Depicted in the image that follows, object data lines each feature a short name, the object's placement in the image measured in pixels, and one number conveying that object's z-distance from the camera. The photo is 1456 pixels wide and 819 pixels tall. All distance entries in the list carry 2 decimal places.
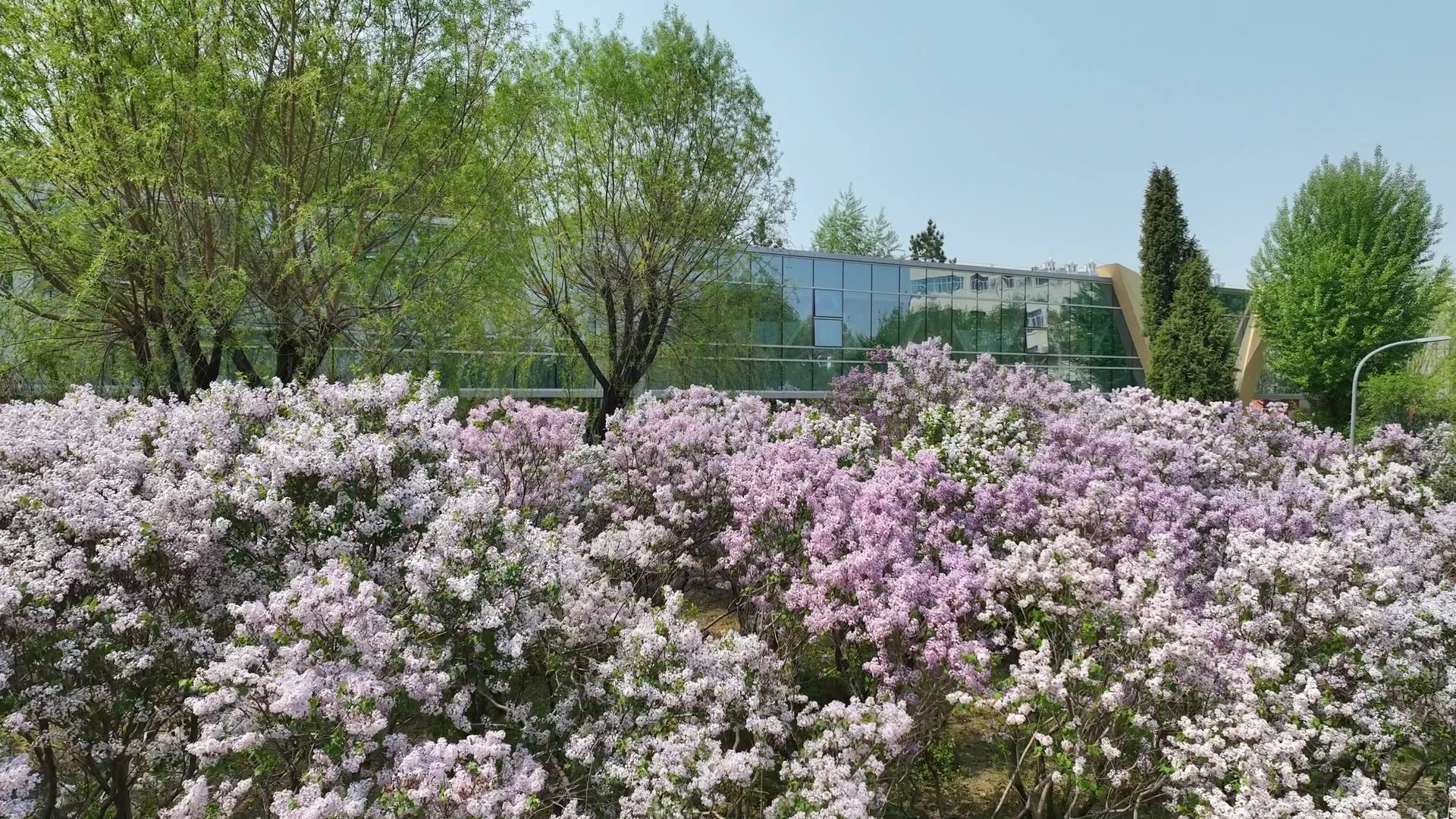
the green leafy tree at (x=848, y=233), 60.59
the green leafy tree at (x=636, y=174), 17.80
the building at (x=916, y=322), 24.48
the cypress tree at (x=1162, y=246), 35.03
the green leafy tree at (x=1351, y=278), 32.66
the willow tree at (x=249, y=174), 10.90
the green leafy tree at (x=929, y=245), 77.88
